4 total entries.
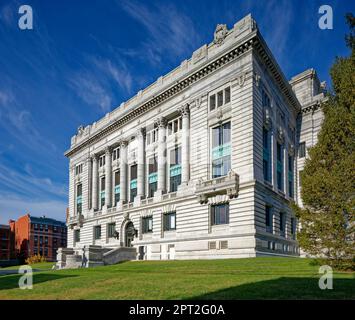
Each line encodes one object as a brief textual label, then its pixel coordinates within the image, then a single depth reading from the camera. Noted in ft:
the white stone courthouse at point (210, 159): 129.90
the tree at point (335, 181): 70.90
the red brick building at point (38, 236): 407.44
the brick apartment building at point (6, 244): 412.77
